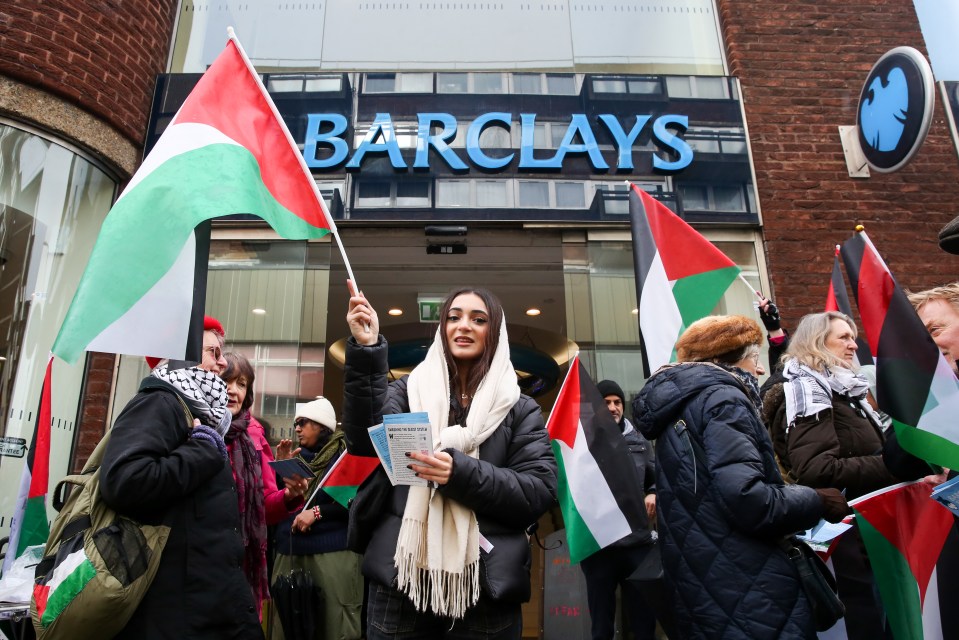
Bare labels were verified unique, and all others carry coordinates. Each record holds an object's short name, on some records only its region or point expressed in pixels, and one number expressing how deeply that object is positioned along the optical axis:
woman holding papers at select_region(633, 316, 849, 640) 2.36
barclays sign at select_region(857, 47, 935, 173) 5.76
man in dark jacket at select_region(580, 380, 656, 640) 4.73
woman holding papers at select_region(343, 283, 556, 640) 2.30
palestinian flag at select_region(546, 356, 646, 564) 3.82
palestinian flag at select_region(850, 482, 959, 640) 3.03
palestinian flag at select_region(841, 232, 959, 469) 2.77
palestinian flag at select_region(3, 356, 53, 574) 3.51
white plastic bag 2.89
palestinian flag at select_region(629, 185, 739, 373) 4.55
